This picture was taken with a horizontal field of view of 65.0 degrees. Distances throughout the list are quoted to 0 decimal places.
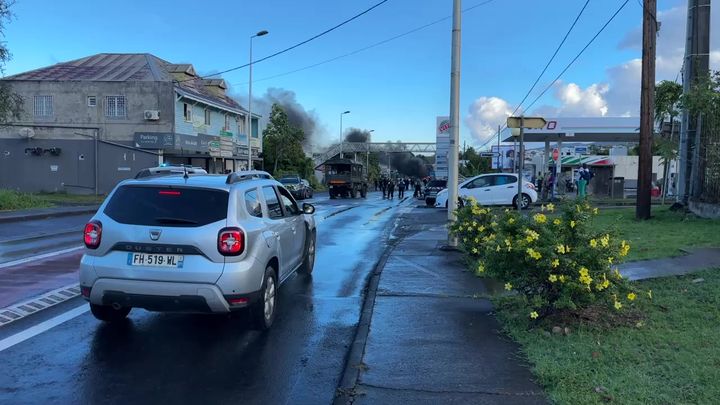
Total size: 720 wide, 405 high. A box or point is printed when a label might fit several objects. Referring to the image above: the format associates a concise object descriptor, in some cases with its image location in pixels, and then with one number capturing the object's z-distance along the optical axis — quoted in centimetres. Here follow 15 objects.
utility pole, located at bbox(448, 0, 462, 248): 1180
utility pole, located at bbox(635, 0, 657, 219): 1480
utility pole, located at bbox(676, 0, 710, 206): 1560
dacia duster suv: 532
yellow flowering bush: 548
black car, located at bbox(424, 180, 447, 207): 3125
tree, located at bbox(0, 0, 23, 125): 2220
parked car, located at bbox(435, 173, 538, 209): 2300
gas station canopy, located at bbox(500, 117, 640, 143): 3106
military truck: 4284
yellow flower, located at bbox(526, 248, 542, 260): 549
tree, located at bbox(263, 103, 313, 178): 6088
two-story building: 3400
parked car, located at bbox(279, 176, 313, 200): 3747
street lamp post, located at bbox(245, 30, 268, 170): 3641
